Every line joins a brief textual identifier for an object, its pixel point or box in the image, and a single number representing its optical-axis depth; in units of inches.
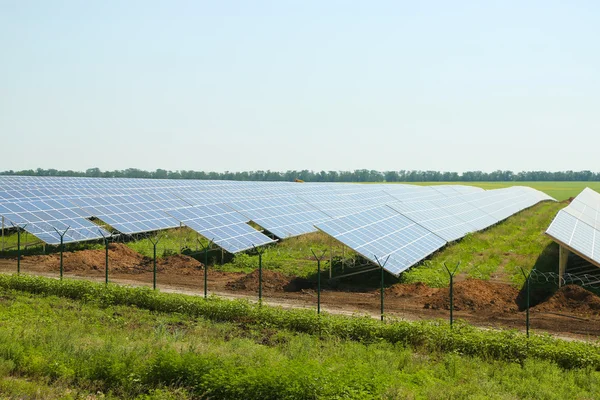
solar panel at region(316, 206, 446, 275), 962.7
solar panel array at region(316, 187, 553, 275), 983.0
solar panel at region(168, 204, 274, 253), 1186.0
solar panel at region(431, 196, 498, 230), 1818.4
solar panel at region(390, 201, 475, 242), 1410.8
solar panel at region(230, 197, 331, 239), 1455.5
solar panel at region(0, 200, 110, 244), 1201.4
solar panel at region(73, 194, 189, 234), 1384.1
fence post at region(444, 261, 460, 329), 620.5
